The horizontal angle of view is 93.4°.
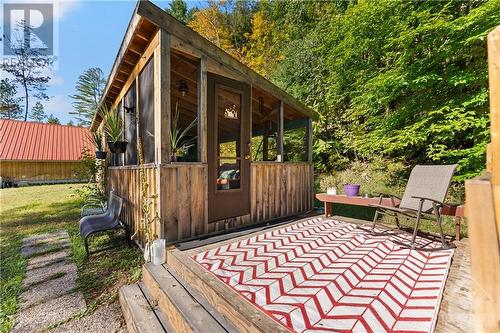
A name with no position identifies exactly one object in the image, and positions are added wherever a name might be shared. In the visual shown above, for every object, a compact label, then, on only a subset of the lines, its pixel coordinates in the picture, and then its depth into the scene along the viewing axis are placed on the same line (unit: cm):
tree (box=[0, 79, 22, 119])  2362
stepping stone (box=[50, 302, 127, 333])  212
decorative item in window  392
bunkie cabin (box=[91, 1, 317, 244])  311
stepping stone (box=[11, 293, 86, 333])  217
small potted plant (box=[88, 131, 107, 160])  575
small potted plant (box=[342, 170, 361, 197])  830
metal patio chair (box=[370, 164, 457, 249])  281
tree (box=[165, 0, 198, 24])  1682
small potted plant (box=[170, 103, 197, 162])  322
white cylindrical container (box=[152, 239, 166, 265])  281
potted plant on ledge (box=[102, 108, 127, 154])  436
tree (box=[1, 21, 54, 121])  2156
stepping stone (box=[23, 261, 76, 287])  300
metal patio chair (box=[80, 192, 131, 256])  354
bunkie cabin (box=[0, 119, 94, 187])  1468
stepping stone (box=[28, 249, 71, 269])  347
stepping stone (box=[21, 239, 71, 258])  386
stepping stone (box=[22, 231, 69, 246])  437
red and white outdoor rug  158
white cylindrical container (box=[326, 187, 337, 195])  458
